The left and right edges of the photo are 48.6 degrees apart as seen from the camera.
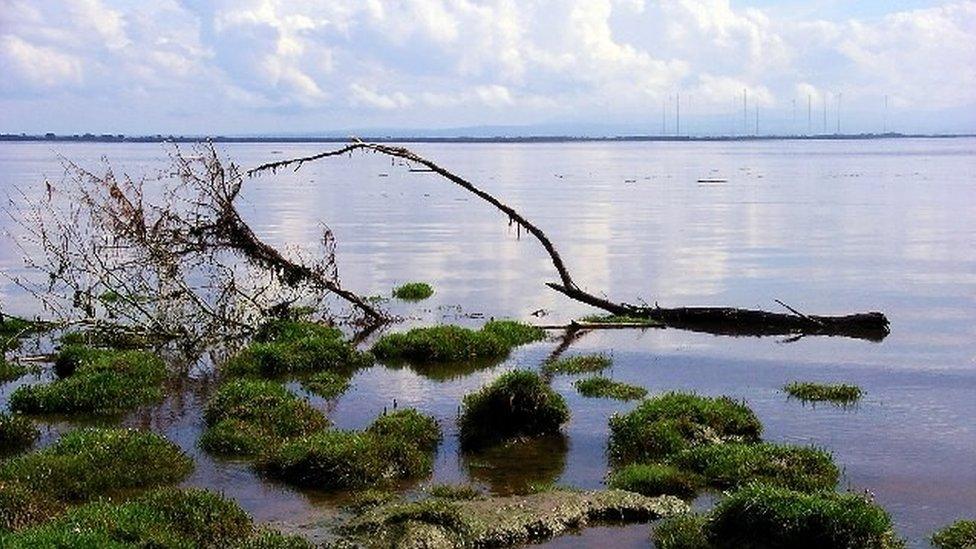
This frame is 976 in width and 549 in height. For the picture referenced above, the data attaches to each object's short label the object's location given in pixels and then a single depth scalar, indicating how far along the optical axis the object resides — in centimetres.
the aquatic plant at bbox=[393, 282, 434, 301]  3497
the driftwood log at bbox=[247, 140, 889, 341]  2847
